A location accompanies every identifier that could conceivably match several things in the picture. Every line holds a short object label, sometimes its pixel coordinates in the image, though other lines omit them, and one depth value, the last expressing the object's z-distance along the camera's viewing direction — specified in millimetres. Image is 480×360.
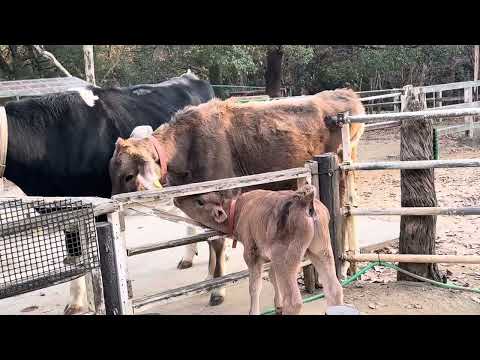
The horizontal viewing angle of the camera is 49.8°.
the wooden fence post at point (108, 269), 3078
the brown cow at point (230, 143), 4816
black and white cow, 5062
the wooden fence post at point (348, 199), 4992
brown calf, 3617
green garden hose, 4734
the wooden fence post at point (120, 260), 3191
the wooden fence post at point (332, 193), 4734
